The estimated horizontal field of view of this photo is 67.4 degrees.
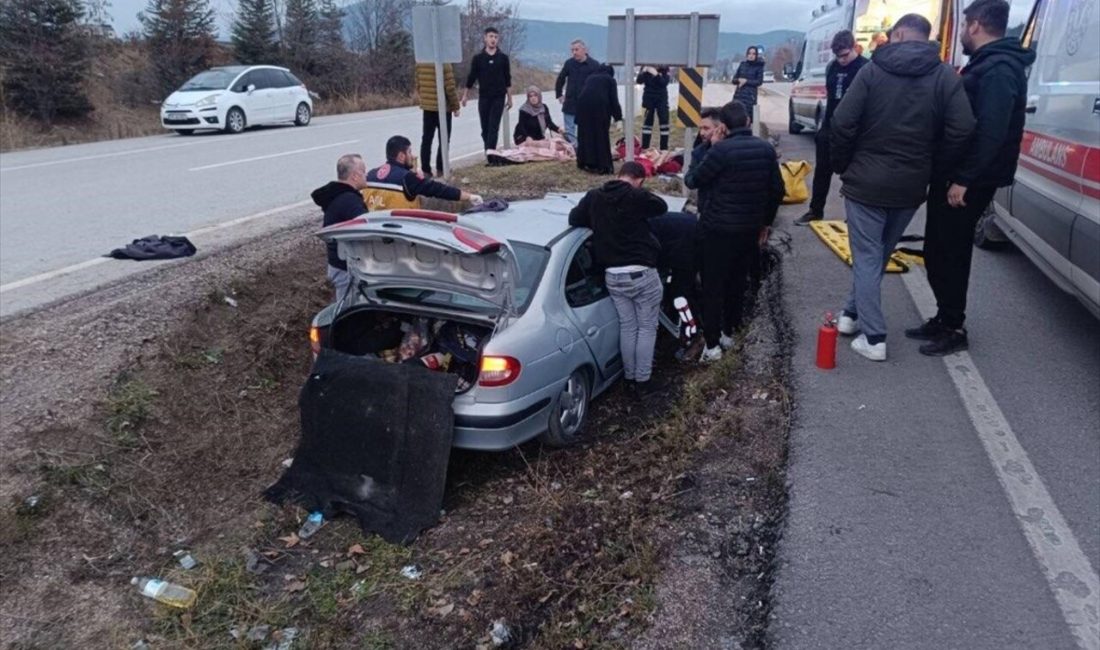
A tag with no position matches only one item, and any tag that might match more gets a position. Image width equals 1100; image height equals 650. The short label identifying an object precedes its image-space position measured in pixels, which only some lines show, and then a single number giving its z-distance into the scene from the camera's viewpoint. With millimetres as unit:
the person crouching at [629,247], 5496
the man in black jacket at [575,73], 12680
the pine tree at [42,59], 21625
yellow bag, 10203
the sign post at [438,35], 10641
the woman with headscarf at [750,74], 16920
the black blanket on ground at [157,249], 7969
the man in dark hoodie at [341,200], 6223
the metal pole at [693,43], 9891
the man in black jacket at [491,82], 12578
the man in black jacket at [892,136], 4719
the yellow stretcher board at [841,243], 7125
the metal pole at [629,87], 9953
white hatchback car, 19938
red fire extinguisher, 5094
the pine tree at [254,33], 30219
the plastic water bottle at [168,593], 4090
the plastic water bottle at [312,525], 4754
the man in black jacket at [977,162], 4727
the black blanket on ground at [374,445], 4590
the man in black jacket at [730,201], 5539
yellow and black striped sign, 10438
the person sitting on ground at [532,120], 13820
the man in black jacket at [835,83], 8477
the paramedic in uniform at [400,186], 6840
